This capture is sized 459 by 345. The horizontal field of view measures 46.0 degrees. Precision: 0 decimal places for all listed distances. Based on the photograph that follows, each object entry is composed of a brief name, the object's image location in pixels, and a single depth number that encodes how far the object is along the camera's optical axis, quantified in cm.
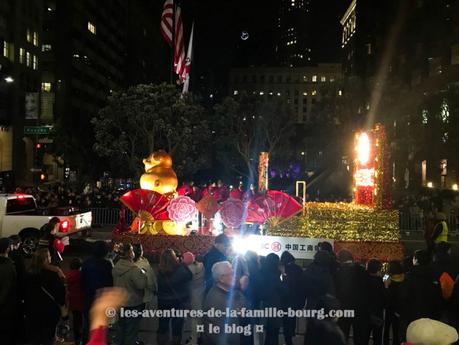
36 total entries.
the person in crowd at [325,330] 461
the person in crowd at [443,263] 748
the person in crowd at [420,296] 661
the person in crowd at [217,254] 842
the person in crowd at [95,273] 731
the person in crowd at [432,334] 332
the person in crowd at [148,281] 745
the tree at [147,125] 3812
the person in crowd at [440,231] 1247
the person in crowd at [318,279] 732
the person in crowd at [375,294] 734
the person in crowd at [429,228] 1358
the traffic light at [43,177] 4660
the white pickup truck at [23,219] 1533
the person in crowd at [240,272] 634
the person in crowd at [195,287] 785
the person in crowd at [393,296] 770
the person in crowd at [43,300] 648
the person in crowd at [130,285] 730
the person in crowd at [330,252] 783
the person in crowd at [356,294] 731
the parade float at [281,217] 1367
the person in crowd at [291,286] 757
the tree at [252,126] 4978
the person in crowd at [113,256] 1078
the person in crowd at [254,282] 734
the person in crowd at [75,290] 775
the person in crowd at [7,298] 636
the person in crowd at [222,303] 550
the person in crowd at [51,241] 1122
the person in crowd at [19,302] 660
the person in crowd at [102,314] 447
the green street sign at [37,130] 3200
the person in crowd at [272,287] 734
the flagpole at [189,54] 3076
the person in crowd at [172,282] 742
